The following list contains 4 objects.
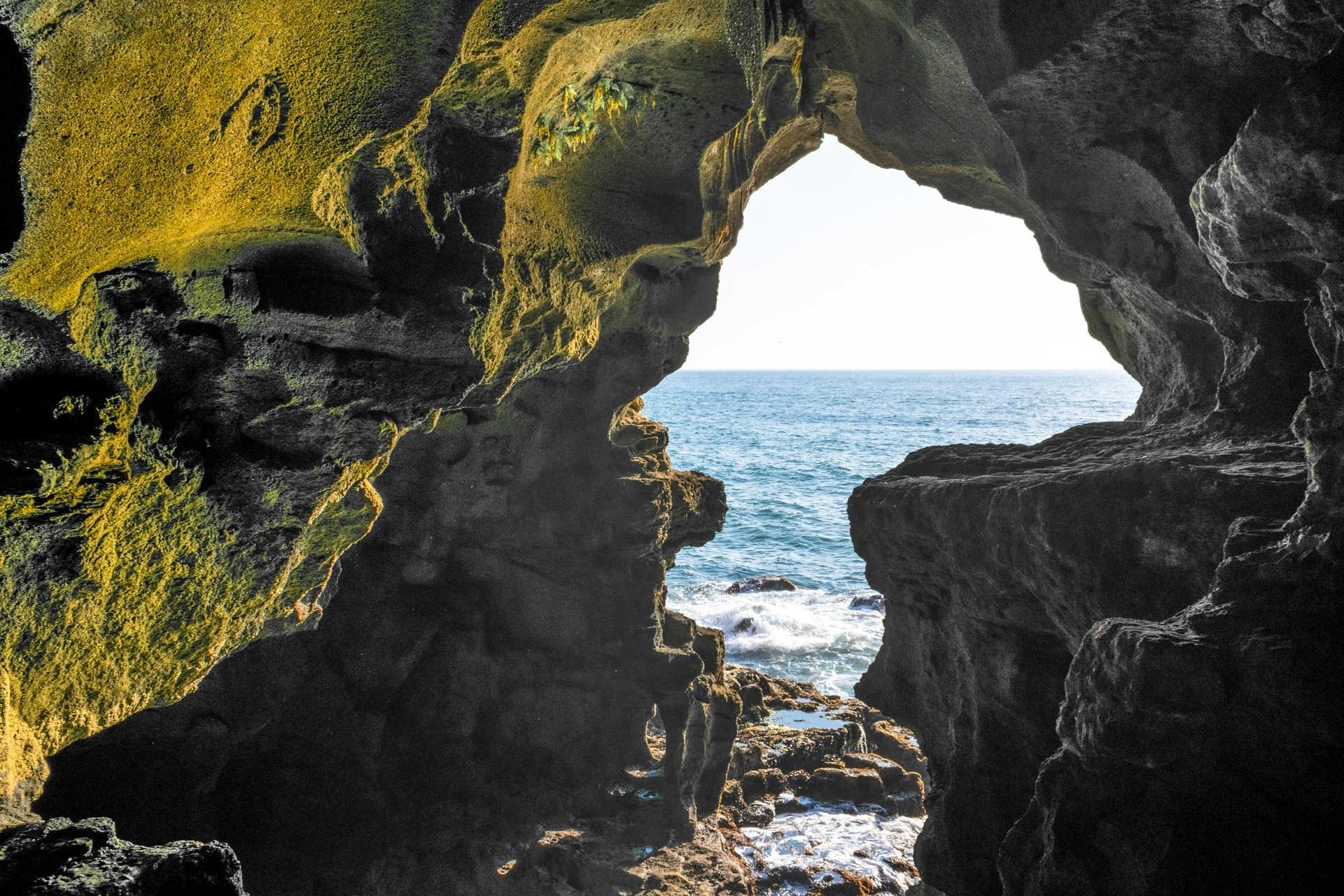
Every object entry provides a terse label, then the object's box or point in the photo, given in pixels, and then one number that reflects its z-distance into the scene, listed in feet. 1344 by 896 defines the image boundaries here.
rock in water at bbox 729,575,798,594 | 107.14
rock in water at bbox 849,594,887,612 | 98.84
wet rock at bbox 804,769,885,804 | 52.49
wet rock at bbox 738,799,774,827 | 49.88
